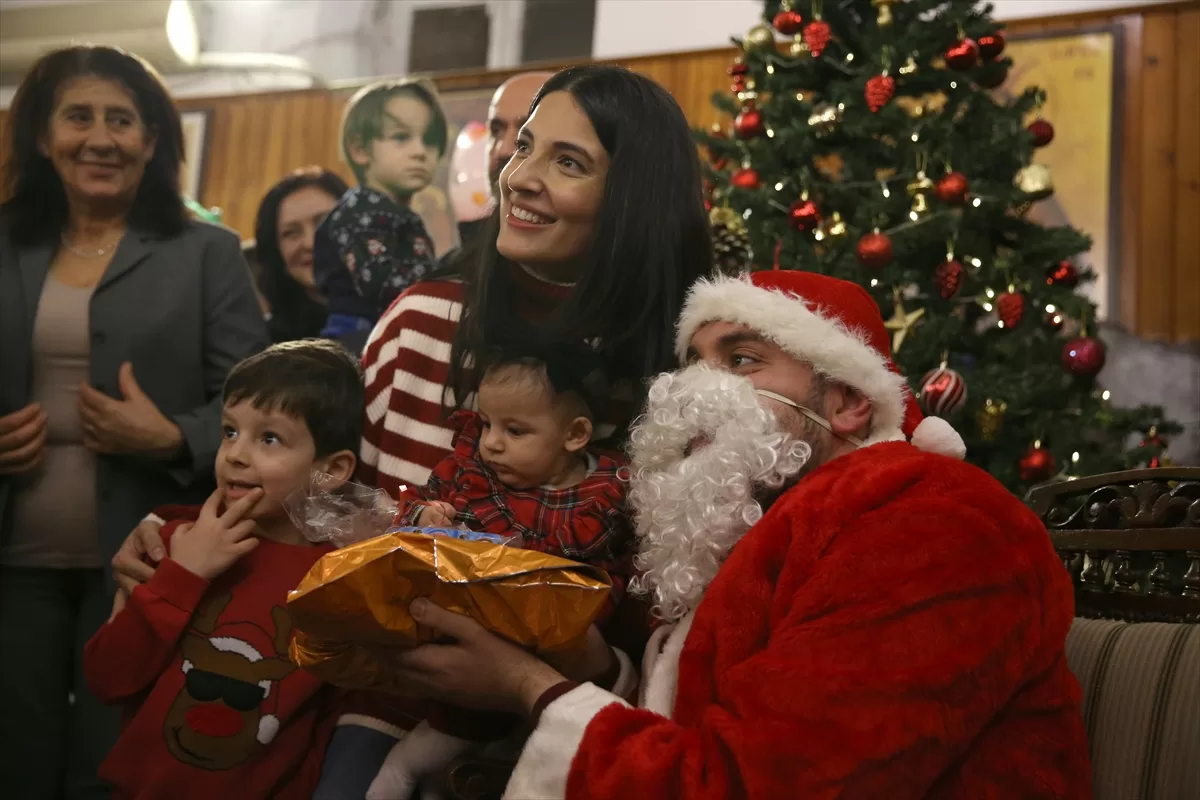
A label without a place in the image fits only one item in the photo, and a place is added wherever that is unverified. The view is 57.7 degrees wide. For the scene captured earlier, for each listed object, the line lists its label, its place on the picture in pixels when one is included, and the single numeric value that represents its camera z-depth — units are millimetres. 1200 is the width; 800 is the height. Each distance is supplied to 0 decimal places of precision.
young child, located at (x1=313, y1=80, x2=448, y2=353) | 3004
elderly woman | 2346
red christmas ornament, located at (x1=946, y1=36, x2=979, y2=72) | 3312
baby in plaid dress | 1618
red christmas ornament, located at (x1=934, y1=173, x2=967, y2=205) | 3180
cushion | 1479
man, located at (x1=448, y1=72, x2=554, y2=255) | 2389
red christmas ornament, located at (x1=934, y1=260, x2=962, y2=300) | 3207
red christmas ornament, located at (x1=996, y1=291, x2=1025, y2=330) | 3211
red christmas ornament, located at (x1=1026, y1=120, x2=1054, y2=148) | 3449
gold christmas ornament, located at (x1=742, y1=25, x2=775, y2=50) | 3531
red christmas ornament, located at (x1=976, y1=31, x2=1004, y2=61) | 3369
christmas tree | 3164
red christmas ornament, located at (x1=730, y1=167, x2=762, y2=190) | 3398
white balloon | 3539
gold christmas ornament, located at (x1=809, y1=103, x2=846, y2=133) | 3340
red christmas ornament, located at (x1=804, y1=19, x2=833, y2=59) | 3428
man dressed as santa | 1231
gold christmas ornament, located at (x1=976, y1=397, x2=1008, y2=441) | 3078
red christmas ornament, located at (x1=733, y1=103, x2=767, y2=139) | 3455
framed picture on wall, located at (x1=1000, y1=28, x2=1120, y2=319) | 4367
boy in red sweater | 1766
